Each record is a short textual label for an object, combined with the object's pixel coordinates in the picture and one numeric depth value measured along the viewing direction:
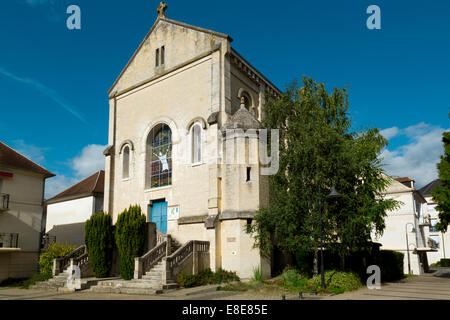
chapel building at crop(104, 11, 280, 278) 19.38
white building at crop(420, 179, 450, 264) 52.53
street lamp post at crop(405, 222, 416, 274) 32.69
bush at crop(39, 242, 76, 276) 21.30
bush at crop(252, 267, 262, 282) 17.84
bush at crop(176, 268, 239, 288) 16.89
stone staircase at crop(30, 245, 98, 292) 18.52
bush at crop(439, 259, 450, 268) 50.12
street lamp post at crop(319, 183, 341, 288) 14.53
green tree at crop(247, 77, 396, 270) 16.66
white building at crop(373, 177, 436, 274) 33.09
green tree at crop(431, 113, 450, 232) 23.64
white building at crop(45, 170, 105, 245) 31.23
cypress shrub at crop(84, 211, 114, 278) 20.09
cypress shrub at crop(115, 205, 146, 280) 18.64
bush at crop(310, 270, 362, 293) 15.76
